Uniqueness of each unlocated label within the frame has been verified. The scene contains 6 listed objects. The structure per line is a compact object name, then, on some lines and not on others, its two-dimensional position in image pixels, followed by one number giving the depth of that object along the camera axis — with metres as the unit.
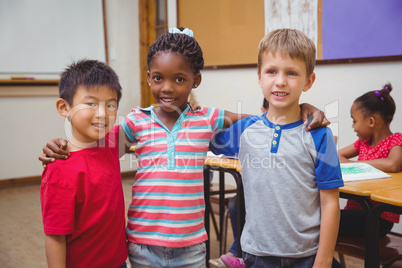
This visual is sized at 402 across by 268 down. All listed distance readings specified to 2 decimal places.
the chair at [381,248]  1.58
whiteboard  4.42
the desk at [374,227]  1.36
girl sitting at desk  1.85
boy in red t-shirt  1.03
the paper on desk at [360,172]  1.63
